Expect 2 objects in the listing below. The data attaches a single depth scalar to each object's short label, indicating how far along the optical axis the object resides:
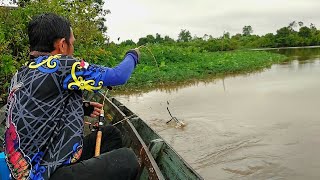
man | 1.92
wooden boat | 2.65
